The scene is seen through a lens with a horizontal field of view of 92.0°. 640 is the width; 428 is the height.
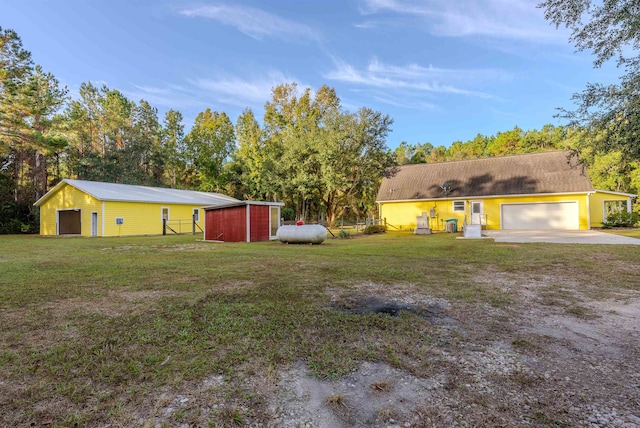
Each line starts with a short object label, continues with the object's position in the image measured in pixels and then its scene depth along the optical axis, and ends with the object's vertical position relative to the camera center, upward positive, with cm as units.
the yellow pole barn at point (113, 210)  1988 +101
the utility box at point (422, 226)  1908 -38
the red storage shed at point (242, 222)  1504 +4
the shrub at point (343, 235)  1658 -76
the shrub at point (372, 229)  1992 -56
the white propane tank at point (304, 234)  1288 -53
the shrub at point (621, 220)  1894 -16
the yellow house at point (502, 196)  1925 +152
